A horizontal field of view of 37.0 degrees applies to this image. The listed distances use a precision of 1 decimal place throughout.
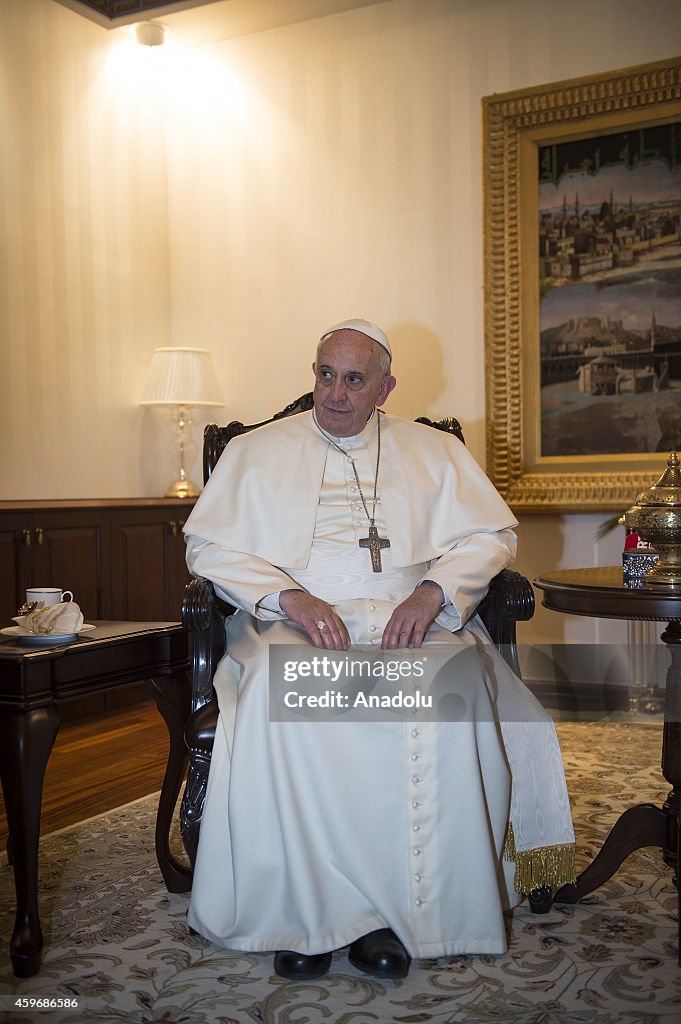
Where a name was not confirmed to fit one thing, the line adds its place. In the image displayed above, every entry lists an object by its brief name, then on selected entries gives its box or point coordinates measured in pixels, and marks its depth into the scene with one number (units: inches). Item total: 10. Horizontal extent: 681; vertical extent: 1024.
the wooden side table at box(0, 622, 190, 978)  94.2
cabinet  186.5
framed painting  206.4
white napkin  103.8
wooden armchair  101.7
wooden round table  104.3
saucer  101.9
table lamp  239.6
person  96.0
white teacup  110.0
